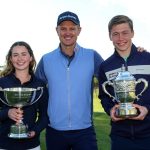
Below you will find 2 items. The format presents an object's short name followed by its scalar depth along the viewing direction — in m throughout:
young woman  4.33
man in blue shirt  4.62
